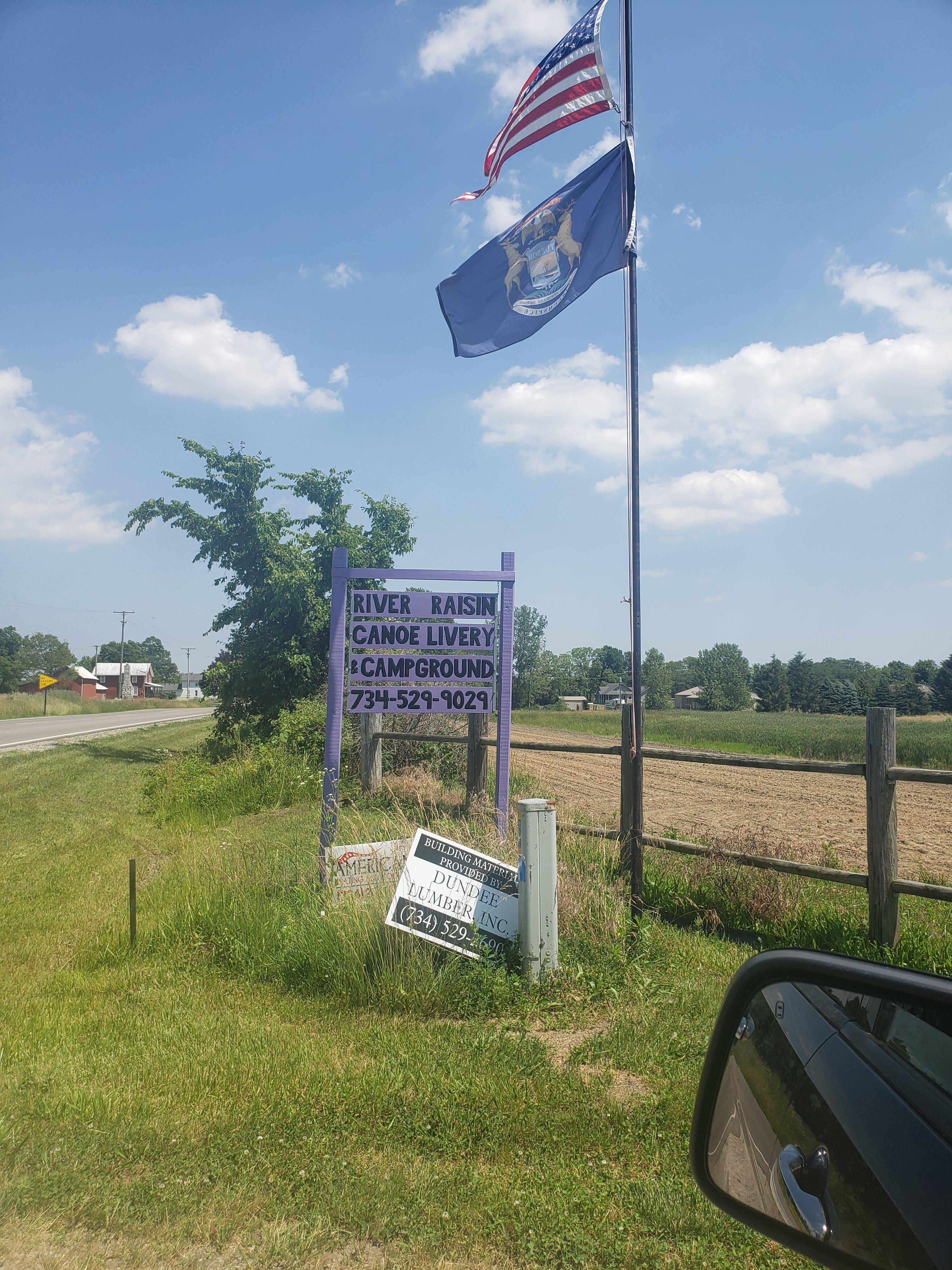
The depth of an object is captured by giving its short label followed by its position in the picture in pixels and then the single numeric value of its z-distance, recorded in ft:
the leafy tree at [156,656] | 594.24
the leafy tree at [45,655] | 388.37
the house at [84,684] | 360.69
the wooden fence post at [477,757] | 33.12
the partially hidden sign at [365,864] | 19.11
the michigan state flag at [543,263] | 19.53
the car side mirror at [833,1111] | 3.37
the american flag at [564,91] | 19.36
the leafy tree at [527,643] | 425.69
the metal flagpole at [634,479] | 18.34
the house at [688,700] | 448.65
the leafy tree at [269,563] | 60.34
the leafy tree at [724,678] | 380.58
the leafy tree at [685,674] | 535.60
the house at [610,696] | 420.69
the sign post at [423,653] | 23.82
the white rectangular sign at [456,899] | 15.92
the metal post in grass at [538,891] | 15.61
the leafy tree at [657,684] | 422.41
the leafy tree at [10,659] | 327.47
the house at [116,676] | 416.87
